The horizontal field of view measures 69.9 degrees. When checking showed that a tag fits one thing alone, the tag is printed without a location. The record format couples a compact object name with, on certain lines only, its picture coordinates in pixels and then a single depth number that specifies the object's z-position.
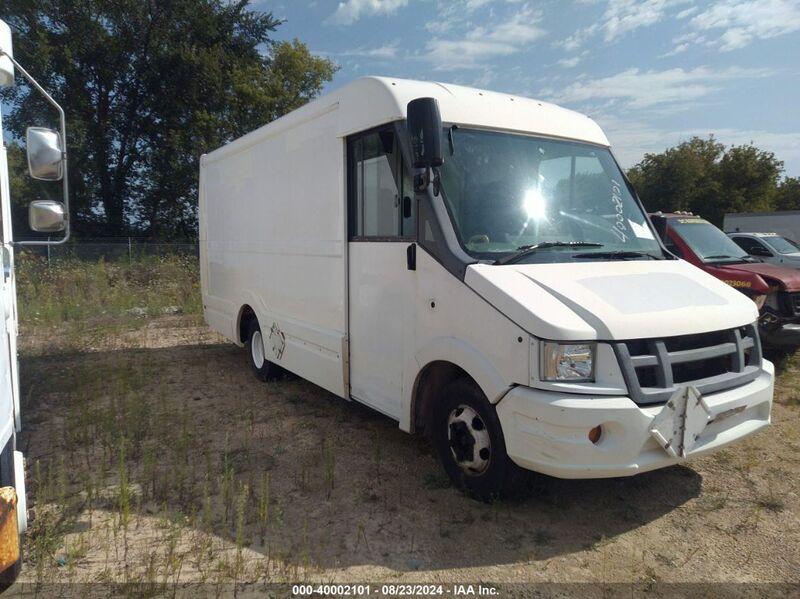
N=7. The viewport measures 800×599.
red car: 6.96
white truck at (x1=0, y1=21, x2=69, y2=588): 2.59
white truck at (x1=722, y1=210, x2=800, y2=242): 26.25
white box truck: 3.24
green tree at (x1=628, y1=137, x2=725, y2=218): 38.41
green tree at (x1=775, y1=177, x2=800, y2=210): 43.00
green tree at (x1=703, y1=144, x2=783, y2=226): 38.62
